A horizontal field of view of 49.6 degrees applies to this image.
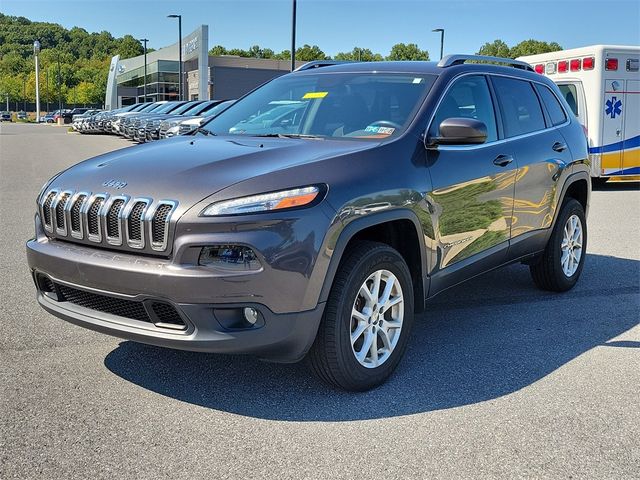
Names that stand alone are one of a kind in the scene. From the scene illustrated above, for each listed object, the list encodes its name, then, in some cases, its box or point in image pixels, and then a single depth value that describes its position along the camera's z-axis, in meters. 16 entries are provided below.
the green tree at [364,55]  116.97
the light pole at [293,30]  25.83
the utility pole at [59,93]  118.72
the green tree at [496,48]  110.66
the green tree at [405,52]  111.94
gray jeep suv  3.20
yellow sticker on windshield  4.75
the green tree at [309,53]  121.31
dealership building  64.19
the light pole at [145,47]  60.32
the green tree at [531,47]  105.50
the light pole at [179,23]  47.97
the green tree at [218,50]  146.88
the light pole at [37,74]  76.56
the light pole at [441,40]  48.17
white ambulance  13.12
